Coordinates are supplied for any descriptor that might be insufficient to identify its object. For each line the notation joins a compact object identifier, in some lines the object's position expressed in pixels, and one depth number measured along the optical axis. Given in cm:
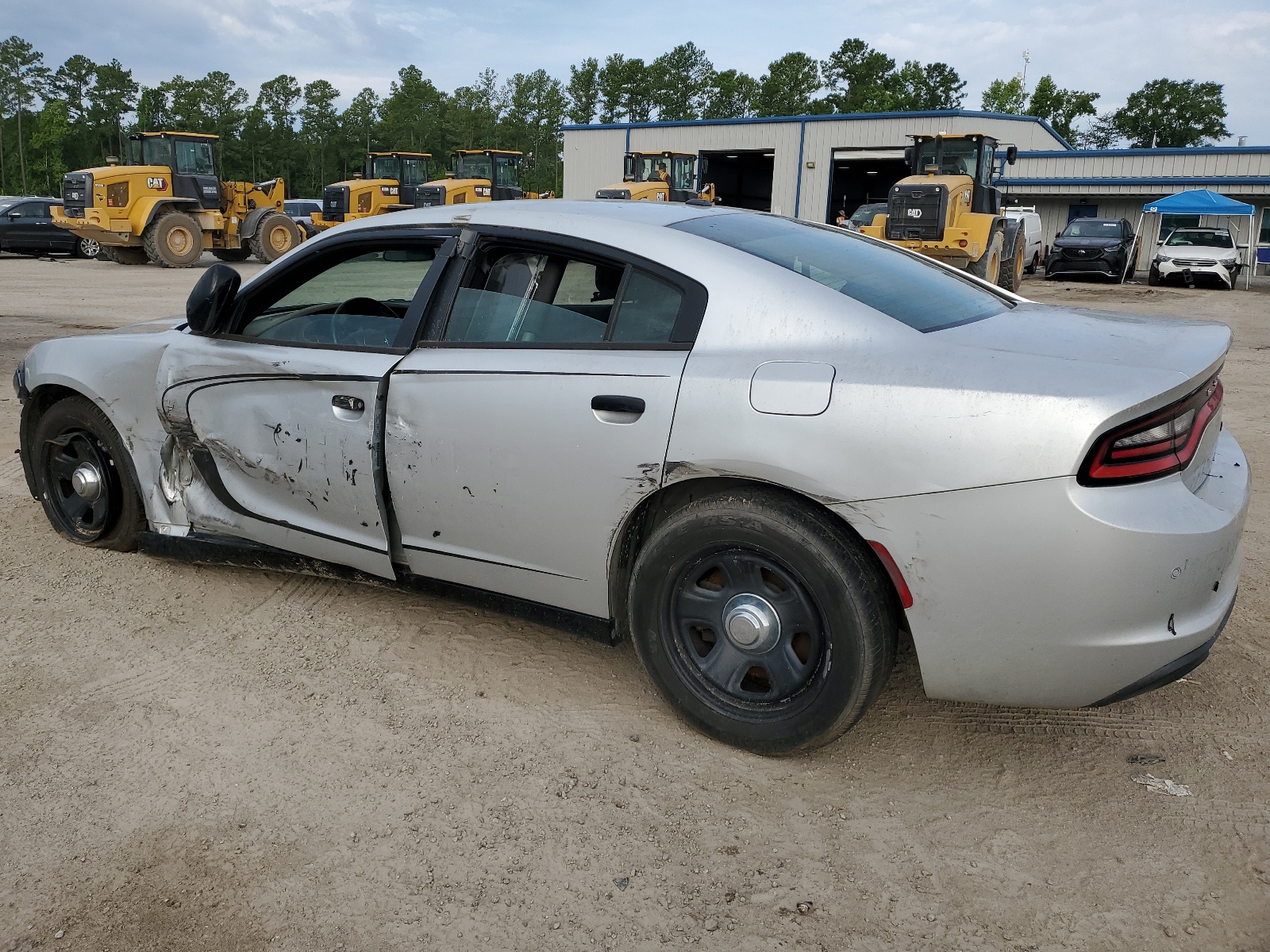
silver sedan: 233
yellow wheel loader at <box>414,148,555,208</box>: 2697
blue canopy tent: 2509
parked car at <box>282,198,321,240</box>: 3409
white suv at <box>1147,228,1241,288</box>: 2427
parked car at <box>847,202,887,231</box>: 2362
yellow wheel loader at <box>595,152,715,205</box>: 2652
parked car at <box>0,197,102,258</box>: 2514
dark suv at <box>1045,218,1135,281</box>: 2520
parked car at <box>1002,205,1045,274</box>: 2700
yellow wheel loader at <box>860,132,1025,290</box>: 1758
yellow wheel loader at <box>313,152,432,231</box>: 2753
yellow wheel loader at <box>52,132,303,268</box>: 2227
